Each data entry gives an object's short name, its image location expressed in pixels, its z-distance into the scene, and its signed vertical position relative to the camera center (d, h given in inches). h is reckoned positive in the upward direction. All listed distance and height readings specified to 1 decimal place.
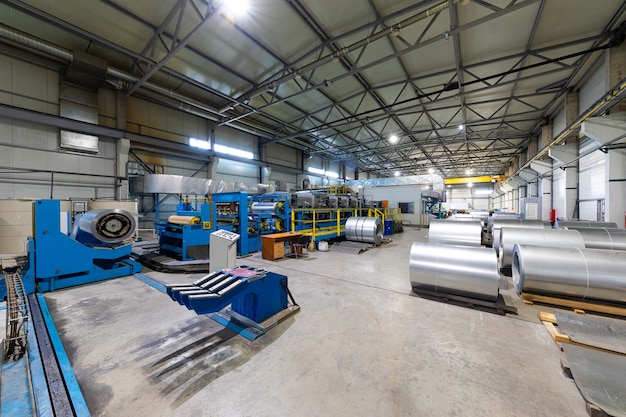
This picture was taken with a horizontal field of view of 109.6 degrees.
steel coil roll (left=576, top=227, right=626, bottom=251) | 169.8 -24.5
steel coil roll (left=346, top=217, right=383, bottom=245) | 319.3 -33.5
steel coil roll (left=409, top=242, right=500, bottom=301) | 127.8 -38.4
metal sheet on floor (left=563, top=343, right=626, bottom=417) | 61.3 -53.9
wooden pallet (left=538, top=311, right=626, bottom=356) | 87.3 -56.2
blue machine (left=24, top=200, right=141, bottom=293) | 144.9 -32.7
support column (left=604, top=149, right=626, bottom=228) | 278.8 +27.2
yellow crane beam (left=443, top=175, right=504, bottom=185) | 966.2 +126.3
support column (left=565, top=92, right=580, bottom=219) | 390.6 +45.1
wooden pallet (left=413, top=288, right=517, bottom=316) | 126.3 -57.6
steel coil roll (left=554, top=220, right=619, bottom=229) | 256.4 -19.8
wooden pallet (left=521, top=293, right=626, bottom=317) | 118.9 -55.4
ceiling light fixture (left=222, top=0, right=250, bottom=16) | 178.7 +185.2
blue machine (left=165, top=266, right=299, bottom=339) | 83.0 -37.9
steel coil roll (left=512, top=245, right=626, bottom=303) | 118.3 -36.8
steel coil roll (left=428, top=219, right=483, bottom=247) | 233.3 -27.5
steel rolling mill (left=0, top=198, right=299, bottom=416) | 68.2 -47.5
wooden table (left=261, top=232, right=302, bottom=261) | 249.9 -44.7
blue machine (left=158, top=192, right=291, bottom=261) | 224.1 -20.3
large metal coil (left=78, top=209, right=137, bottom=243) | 165.6 -14.6
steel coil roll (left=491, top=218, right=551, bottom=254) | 248.7 -19.7
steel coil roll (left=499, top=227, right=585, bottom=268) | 168.4 -24.8
